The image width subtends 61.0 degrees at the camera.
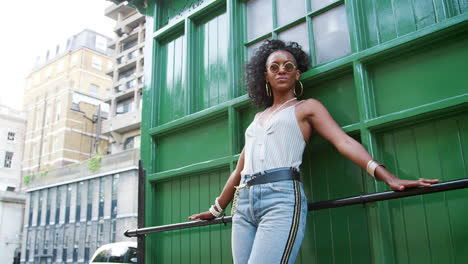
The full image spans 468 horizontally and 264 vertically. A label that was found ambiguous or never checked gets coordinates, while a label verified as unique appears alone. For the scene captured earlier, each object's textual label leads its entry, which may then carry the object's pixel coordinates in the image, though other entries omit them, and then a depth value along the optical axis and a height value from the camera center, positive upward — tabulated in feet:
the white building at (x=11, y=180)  104.58 +20.69
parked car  30.76 -0.85
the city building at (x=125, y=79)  109.91 +45.94
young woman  6.59 +1.32
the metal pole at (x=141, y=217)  11.32 +0.69
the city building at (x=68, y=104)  124.26 +45.27
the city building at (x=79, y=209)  73.31 +7.06
